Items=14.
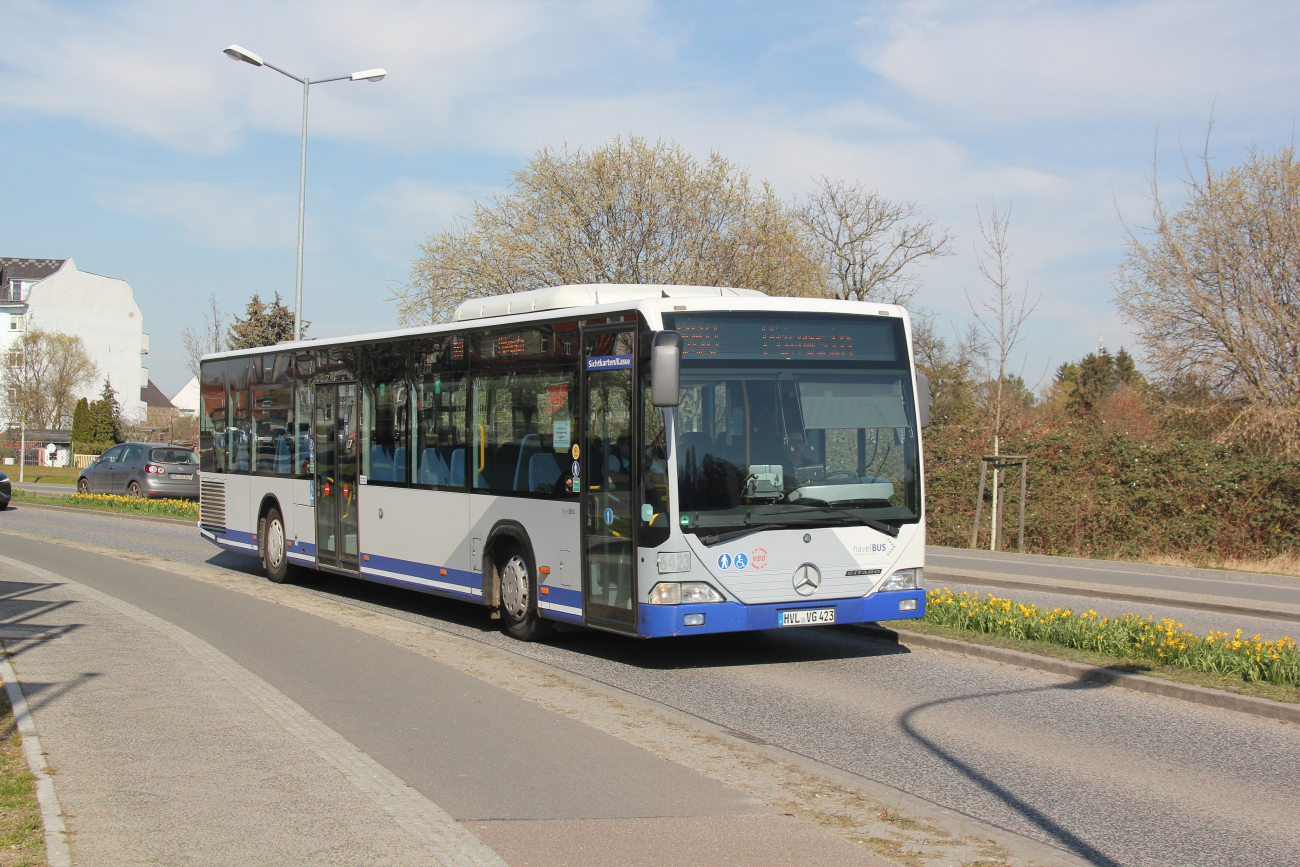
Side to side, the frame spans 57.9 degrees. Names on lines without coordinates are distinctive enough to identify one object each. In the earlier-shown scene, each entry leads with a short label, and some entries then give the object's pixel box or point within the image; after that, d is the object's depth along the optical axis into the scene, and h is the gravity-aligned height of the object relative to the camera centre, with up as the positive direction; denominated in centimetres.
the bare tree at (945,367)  5435 +430
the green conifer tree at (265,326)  5259 +589
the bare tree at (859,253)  4644 +811
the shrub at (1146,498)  1942 -71
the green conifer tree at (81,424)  7531 +207
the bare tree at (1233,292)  2372 +343
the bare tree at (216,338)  4359 +441
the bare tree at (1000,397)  2139 +114
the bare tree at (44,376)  7650 +532
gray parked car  3231 -44
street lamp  2286 +756
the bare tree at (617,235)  3412 +652
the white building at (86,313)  9256 +1158
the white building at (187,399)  12374 +633
